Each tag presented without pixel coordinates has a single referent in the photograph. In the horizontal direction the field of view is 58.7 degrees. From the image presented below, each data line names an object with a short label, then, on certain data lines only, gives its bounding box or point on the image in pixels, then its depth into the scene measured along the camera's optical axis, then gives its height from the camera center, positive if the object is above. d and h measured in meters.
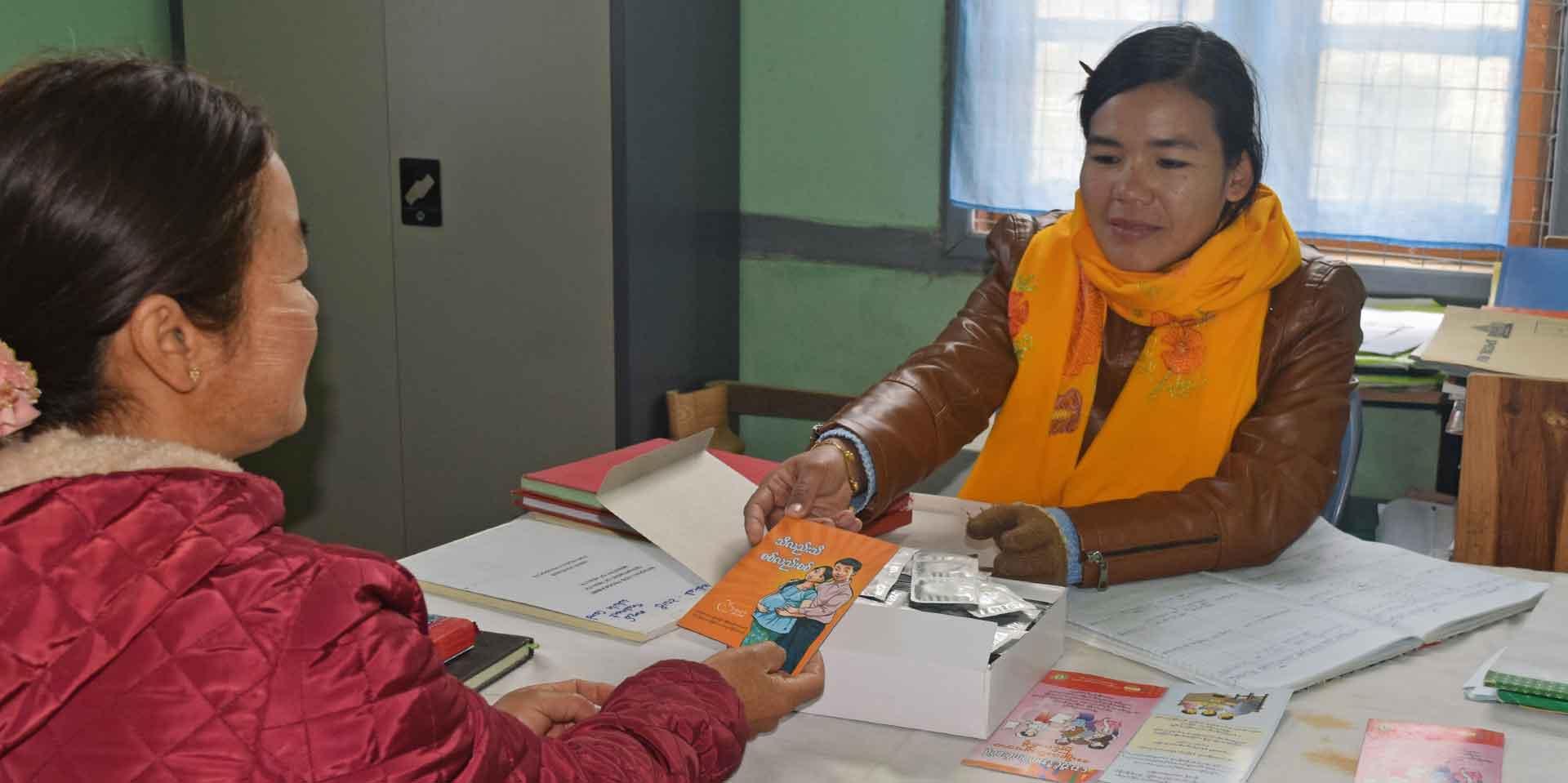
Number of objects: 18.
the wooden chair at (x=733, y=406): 3.32 -0.57
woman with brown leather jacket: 1.76 -0.28
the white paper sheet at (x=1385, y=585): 1.53 -0.48
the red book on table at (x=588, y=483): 1.78 -0.40
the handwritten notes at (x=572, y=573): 1.53 -0.47
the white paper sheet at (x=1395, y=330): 2.79 -0.32
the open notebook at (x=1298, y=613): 1.40 -0.48
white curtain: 2.85 +0.16
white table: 1.19 -0.50
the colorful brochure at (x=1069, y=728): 1.19 -0.50
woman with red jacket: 0.79 -0.20
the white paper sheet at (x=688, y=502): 1.54 -0.38
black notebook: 1.34 -0.48
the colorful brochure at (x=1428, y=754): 1.17 -0.50
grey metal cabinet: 3.13 -0.14
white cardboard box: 1.23 -0.44
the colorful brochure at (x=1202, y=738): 1.17 -0.49
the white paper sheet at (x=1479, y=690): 1.34 -0.49
